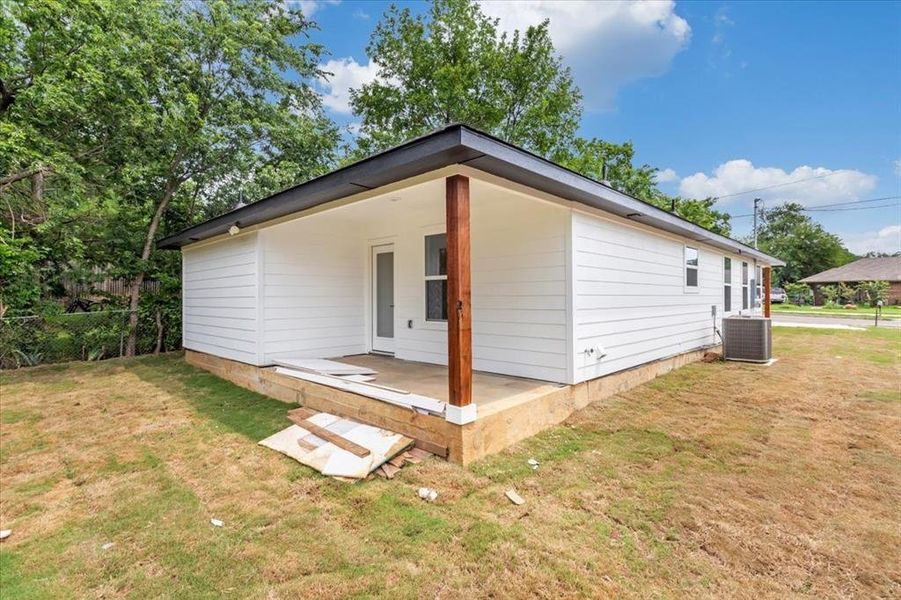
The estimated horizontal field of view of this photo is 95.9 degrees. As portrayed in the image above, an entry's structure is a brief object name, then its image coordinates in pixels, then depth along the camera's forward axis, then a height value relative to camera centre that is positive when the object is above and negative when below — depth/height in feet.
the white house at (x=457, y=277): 11.61 +1.07
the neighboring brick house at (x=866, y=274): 100.25 +5.66
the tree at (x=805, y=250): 132.46 +15.69
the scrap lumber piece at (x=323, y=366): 17.35 -2.95
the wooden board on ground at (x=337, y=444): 10.93 -4.34
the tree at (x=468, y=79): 57.98 +32.33
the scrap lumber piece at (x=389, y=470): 10.59 -4.52
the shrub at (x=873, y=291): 93.71 +1.26
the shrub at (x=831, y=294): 99.76 +0.59
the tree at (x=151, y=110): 24.12 +13.65
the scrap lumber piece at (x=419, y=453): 11.53 -4.42
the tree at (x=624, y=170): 63.46 +21.34
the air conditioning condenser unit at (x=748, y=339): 25.50 -2.67
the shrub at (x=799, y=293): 111.34 +1.00
